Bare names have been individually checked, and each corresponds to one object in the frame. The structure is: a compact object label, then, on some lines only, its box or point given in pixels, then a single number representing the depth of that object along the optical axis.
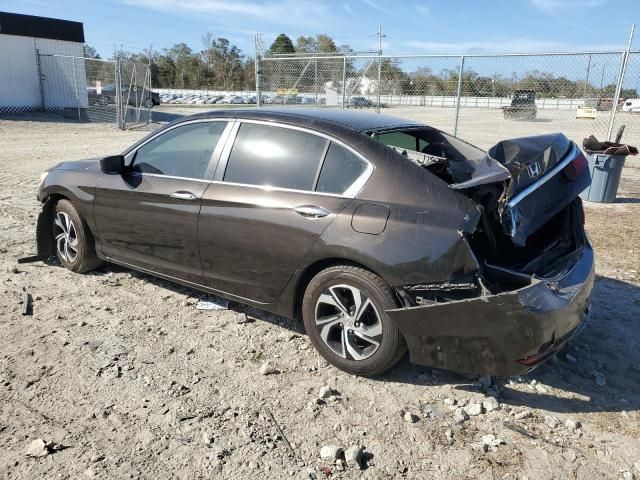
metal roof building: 23.08
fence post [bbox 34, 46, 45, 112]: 24.25
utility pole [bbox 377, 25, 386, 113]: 13.33
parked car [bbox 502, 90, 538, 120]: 12.90
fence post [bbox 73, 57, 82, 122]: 23.66
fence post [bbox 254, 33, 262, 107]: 14.36
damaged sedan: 2.89
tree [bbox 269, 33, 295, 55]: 58.94
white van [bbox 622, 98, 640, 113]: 17.90
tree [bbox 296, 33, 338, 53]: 73.59
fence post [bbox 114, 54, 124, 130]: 19.08
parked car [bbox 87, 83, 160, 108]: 21.51
